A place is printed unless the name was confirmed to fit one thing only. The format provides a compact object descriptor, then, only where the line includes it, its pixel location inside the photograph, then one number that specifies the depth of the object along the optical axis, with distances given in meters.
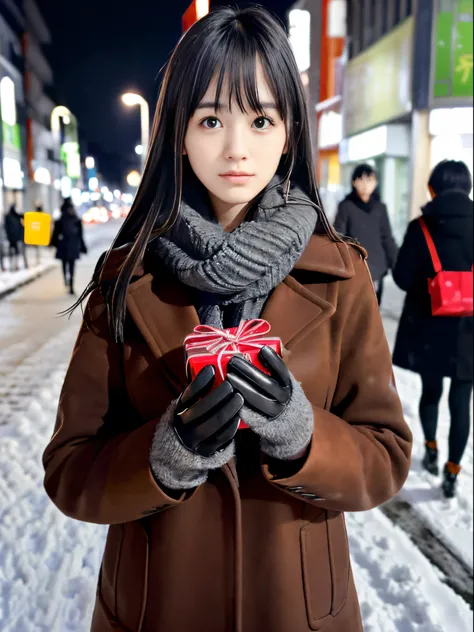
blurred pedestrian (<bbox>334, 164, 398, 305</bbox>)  4.09
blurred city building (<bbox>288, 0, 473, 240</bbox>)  9.80
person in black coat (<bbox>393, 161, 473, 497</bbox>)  3.16
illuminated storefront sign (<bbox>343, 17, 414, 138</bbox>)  10.57
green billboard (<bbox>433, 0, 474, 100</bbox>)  9.73
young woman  1.01
